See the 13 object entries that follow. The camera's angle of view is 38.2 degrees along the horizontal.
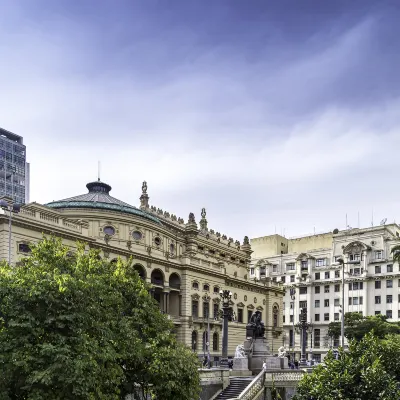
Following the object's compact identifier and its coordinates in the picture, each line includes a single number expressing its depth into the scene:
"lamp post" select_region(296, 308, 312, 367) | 50.03
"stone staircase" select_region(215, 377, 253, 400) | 35.69
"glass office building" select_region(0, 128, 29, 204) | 131.00
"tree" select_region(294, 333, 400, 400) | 23.83
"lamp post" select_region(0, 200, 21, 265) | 41.39
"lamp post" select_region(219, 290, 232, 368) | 41.64
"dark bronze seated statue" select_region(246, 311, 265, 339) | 42.34
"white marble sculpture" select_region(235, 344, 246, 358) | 41.00
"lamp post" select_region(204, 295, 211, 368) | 67.42
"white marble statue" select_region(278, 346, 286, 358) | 43.70
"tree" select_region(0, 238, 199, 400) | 21.12
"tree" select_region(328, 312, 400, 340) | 80.49
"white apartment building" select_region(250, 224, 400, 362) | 98.38
